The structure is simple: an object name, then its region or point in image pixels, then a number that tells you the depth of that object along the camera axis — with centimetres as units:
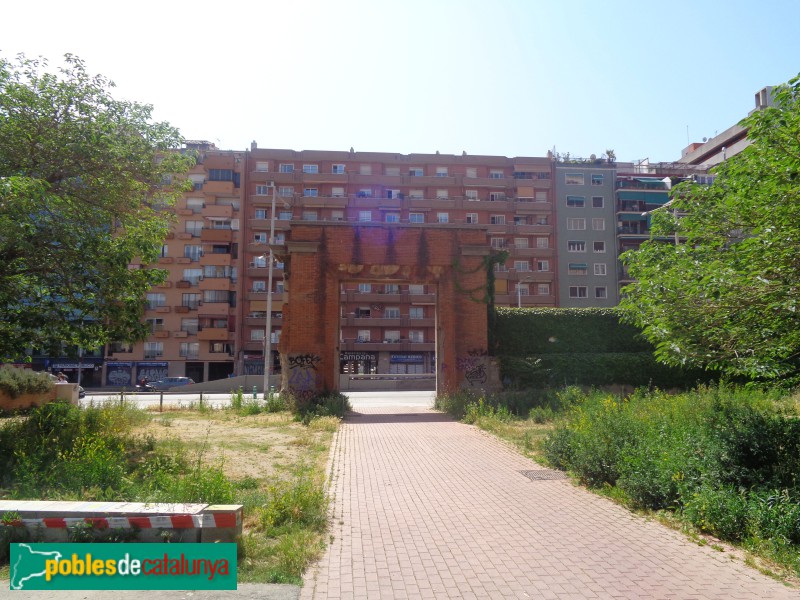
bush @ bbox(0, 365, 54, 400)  1900
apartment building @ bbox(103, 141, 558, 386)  5412
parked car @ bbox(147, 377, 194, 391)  4457
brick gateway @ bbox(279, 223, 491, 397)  2014
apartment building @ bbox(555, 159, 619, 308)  5806
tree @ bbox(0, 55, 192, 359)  1066
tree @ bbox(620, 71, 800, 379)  643
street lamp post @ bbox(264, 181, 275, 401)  2988
